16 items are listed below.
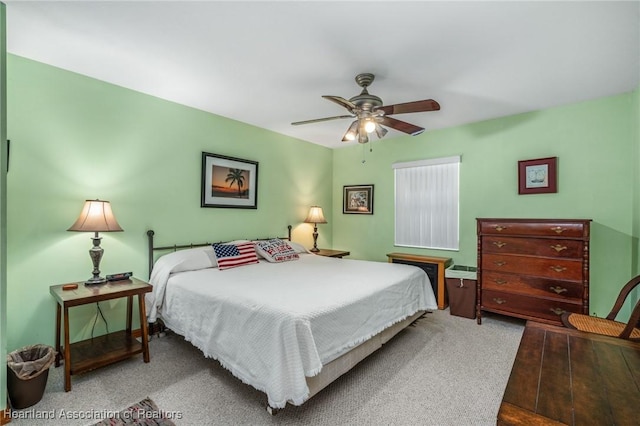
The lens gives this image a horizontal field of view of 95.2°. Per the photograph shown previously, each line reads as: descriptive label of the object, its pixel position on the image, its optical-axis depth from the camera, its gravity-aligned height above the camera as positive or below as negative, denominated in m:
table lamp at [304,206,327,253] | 4.81 -0.08
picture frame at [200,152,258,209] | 3.64 +0.40
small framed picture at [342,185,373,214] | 5.06 +0.26
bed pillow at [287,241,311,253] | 4.17 -0.50
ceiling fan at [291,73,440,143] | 2.36 +0.88
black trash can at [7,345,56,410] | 1.88 -1.10
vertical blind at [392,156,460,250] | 4.18 +0.17
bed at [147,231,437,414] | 1.73 -0.72
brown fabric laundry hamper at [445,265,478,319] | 3.59 -0.96
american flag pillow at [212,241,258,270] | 3.20 -0.48
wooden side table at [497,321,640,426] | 0.93 -0.63
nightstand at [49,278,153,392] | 2.14 -1.15
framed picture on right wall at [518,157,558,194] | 3.40 +0.48
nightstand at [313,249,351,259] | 4.59 -0.64
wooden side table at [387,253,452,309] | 3.98 -0.75
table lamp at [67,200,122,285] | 2.45 -0.11
